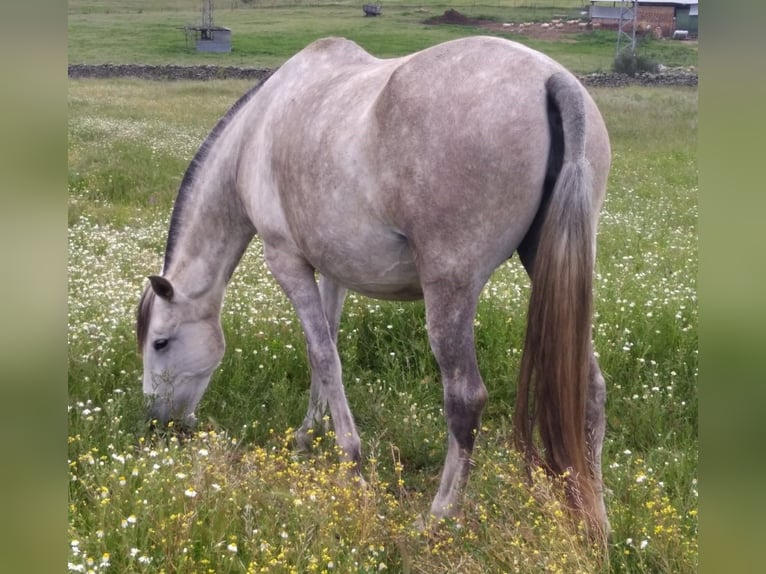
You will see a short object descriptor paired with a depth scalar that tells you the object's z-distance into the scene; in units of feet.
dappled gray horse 10.35
